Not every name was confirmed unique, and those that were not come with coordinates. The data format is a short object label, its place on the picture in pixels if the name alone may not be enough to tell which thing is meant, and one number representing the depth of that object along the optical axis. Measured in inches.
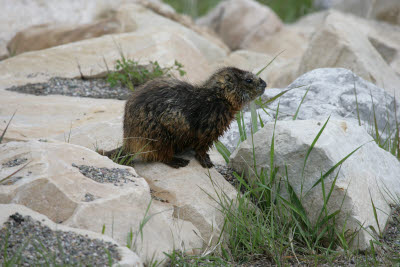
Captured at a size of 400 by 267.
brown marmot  347.6
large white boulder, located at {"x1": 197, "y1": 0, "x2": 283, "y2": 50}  896.9
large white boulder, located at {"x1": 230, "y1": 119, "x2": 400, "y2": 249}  301.0
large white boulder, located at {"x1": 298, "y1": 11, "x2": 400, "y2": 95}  520.7
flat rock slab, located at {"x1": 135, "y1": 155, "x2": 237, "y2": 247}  303.9
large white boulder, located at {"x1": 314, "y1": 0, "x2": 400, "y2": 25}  885.2
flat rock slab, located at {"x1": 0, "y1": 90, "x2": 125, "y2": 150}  384.5
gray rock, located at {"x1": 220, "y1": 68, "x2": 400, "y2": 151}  419.2
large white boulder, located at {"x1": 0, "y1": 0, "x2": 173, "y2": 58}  753.6
